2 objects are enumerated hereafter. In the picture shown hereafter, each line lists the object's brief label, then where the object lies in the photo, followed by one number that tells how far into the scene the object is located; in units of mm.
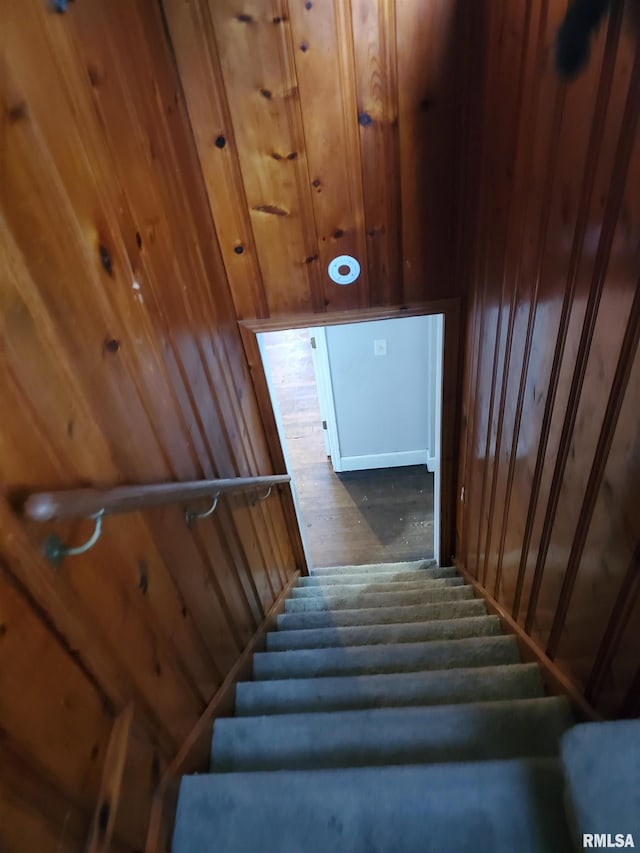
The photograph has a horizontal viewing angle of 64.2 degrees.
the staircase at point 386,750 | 1142
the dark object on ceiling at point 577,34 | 997
